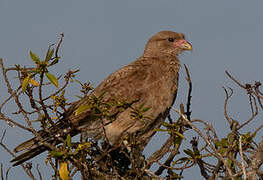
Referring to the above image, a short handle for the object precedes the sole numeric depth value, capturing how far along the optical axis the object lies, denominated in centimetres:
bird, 1395
